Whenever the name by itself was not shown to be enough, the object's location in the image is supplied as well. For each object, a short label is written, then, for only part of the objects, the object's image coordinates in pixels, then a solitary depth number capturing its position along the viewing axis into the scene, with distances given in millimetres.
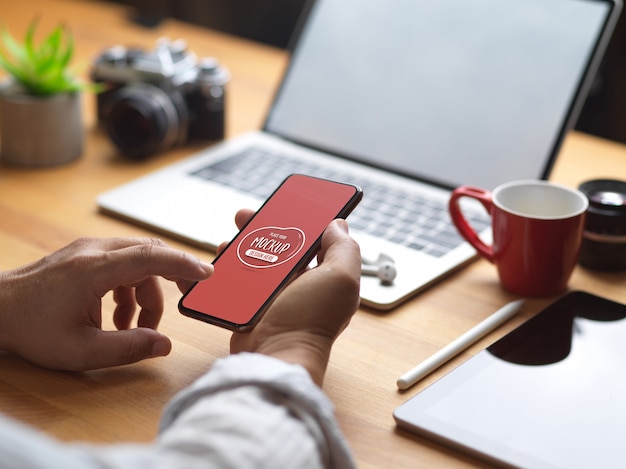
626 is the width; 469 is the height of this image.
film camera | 1128
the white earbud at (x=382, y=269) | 857
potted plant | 1099
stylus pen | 723
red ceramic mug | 826
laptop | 980
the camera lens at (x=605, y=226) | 882
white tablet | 639
